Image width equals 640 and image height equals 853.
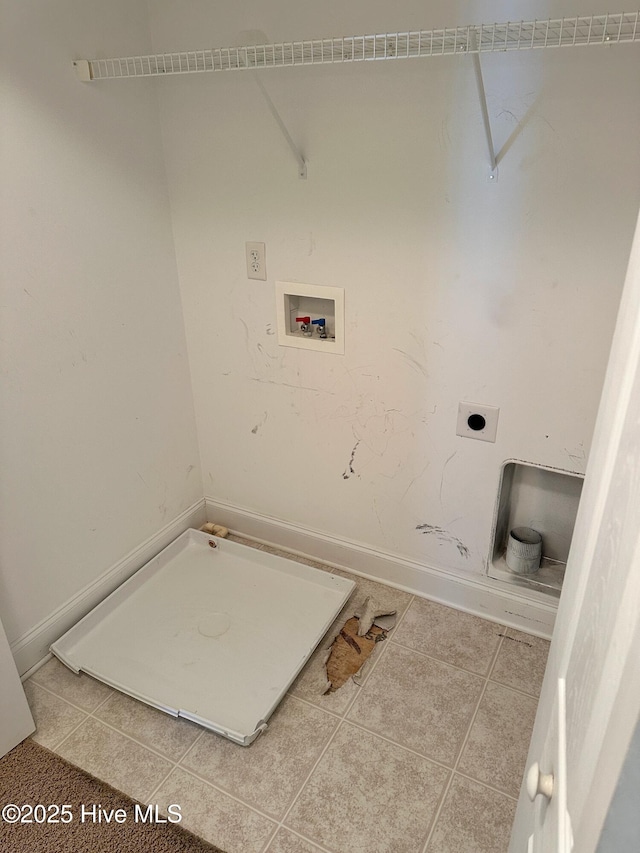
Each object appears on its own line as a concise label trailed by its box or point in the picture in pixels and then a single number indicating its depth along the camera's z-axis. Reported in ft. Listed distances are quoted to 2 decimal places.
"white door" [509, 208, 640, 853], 1.40
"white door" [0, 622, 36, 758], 5.01
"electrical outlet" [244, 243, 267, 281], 6.23
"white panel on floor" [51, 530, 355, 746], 5.57
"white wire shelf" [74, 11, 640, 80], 3.76
